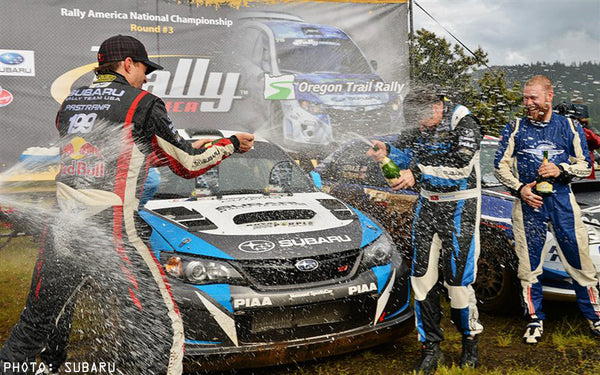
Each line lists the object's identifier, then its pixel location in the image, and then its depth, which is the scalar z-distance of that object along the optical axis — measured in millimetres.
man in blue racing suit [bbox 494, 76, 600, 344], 3969
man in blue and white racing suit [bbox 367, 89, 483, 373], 3547
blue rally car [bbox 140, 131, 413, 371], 3105
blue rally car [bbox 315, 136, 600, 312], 4199
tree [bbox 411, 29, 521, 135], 12789
